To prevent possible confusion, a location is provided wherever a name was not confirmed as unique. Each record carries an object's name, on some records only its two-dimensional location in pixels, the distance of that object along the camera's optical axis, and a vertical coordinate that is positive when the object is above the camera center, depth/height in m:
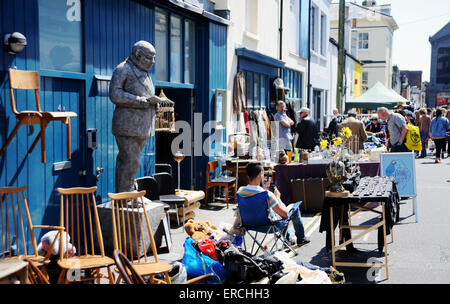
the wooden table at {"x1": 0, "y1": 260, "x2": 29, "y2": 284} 3.45 -0.89
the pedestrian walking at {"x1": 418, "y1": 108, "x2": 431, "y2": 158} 20.66 +0.46
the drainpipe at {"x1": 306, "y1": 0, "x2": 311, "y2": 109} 21.27 +2.60
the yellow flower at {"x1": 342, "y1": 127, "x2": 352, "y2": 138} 9.29 +0.07
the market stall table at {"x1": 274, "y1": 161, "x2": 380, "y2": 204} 10.28 -0.71
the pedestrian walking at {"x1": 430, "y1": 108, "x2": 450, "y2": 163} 18.98 +0.21
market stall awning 21.91 +1.51
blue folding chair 6.62 -0.95
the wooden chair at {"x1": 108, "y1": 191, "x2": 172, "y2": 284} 4.93 -1.22
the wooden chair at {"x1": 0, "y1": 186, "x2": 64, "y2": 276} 5.12 -1.03
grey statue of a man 7.10 +0.36
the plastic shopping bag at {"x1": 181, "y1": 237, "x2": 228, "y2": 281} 5.68 -1.36
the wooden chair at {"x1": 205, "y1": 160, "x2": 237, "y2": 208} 10.60 -0.88
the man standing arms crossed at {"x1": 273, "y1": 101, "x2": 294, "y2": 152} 13.66 +0.18
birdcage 9.38 +0.31
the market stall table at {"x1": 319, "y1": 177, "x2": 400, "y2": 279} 6.46 -0.96
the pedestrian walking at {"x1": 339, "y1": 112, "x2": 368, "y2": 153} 12.21 +0.04
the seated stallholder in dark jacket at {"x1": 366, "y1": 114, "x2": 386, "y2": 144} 17.13 +0.26
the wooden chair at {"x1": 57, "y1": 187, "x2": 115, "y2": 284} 5.00 -1.19
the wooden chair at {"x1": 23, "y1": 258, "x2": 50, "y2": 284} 4.38 -1.15
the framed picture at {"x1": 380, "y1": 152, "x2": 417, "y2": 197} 9.48 -0.56
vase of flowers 6.71 -0.47
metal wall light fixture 5.77 +1.00
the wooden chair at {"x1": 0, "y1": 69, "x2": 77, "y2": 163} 5.75 +0.24
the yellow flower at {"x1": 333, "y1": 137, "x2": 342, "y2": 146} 8.76 -0.08
